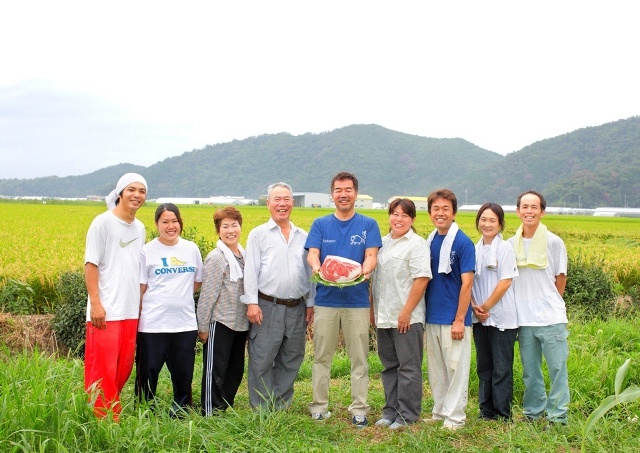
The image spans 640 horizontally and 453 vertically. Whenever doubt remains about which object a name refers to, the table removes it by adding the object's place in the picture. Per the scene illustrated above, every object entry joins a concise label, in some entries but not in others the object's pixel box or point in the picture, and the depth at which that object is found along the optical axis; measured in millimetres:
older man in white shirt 5023
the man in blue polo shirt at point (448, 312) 4883
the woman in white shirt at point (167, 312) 4676
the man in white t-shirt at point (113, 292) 4395
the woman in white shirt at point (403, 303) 4898
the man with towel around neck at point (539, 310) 4926
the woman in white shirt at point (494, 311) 4984
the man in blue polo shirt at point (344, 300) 4977
